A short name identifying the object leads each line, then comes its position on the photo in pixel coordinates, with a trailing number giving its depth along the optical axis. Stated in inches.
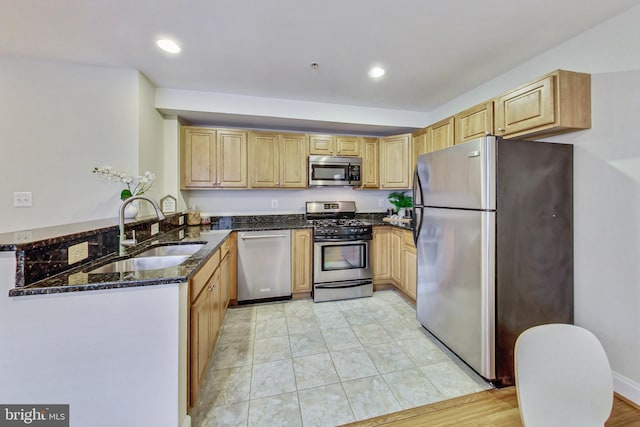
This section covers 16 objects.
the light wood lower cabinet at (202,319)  57.6
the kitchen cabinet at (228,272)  94.8
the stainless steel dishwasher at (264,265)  119.4
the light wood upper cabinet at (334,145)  138.4
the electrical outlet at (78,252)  53.9
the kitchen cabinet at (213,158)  124.6
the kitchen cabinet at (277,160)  131.2
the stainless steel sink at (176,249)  80.2
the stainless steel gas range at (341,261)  124.1
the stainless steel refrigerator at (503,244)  67.6
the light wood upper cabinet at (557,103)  69.8
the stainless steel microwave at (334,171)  136.5
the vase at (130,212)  83.0
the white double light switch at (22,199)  89.3
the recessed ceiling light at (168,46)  78.6
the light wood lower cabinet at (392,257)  123.8
